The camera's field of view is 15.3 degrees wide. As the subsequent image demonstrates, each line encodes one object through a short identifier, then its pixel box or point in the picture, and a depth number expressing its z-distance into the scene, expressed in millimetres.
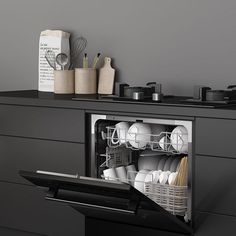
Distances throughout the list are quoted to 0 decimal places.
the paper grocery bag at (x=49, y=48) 4759
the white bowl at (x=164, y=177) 3777
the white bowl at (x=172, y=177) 3738
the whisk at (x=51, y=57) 4790
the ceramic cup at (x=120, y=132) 3959
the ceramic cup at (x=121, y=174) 3985
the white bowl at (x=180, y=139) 3701
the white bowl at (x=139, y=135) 3854
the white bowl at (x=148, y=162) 4033
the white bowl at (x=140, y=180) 3875
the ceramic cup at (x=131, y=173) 4014
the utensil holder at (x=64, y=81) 4561
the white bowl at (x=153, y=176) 3822
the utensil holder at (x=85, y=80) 4559
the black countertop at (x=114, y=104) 3506
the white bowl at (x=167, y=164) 3939
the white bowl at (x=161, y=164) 3988
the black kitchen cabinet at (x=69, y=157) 3509
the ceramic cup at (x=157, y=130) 3909
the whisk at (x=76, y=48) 4785
